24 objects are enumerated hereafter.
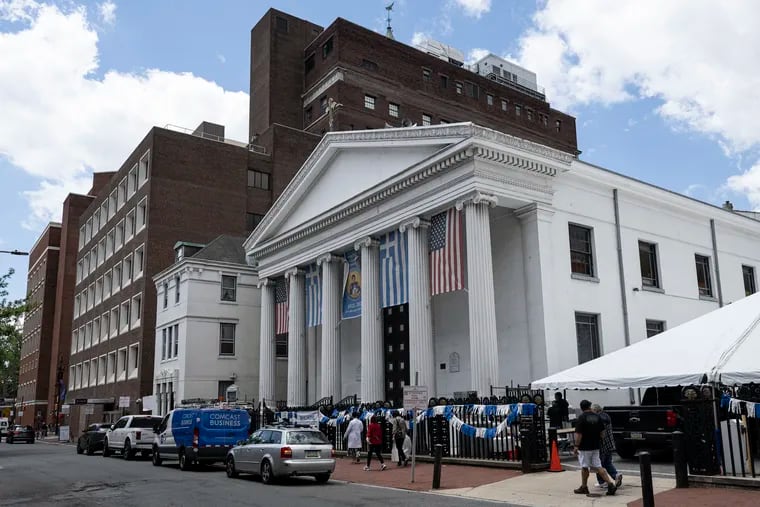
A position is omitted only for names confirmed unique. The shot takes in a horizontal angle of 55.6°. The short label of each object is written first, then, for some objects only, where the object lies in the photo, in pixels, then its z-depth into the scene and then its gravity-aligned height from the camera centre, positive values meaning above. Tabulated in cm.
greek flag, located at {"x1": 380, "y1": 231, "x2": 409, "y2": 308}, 2877 +531
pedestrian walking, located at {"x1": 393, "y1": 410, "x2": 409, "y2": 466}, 2173 -103
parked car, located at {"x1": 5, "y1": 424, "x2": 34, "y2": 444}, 5762 -211
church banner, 3186 +504
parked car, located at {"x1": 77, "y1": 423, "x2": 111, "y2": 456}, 3458 -157
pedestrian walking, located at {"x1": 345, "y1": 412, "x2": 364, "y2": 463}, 2392 -114
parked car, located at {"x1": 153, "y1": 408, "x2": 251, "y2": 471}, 2296 -92
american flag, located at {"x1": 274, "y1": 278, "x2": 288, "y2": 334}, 3825 +513
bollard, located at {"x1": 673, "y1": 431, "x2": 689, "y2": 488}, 1362 -125
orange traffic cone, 1789 -155
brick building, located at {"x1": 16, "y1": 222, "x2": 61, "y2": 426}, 8731 +951
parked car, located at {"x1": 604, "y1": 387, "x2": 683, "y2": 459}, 1662 -70
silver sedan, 1783 -127
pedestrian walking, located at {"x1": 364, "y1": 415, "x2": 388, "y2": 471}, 2131 -113
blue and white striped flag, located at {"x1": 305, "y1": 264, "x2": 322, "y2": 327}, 3503 +515
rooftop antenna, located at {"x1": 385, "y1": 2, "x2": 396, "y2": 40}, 6931 +3531
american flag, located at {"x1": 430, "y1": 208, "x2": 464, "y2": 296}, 2591 +529
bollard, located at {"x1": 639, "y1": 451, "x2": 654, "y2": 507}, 1060 -122
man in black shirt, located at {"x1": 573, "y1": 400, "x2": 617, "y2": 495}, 1389 -87
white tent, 1416 +79
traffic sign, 1797 +7
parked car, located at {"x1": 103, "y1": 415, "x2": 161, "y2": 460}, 2945 -121
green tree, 3881 +491
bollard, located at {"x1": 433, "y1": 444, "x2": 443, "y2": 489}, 1647 -158
